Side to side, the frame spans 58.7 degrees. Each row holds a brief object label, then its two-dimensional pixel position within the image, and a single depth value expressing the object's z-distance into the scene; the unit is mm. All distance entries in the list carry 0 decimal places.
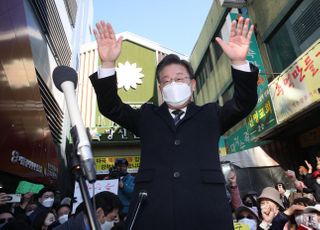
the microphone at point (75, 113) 1082
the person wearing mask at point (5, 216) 3795
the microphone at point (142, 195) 1456
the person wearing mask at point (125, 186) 4949
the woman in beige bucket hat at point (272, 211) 3814
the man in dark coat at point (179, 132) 1465
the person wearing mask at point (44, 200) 4859
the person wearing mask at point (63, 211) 4900
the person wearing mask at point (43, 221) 4117
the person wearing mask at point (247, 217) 4070
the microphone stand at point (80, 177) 1068
